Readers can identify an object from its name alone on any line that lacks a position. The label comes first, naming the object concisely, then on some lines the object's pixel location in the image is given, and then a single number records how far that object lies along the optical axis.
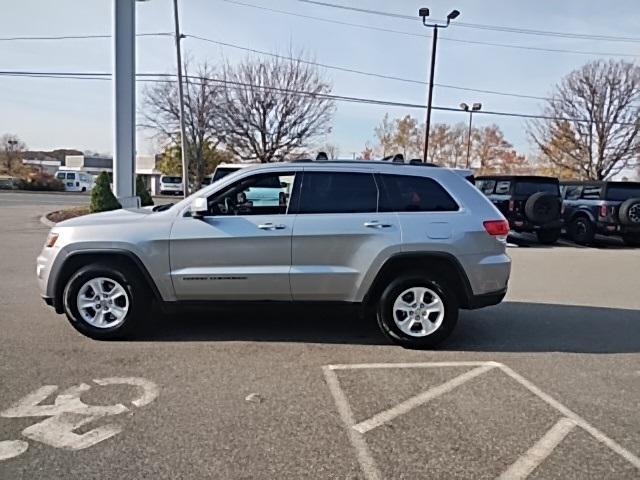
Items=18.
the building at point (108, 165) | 53.47
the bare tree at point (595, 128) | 31.38
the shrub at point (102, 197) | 15.16
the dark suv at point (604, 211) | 13.98
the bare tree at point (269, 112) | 30.27
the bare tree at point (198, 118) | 31.14
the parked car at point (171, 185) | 43.78
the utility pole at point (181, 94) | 24.38
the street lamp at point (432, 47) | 20.22
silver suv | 4.79
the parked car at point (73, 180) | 45.78
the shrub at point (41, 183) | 41.53
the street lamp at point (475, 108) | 31.52
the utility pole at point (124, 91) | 14.84
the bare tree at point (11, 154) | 61.75
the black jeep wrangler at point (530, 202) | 13.84
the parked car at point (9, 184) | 41.56
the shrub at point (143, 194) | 19.25
